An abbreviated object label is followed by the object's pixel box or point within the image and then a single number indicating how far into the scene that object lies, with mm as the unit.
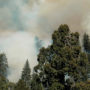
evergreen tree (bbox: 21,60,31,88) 98500
